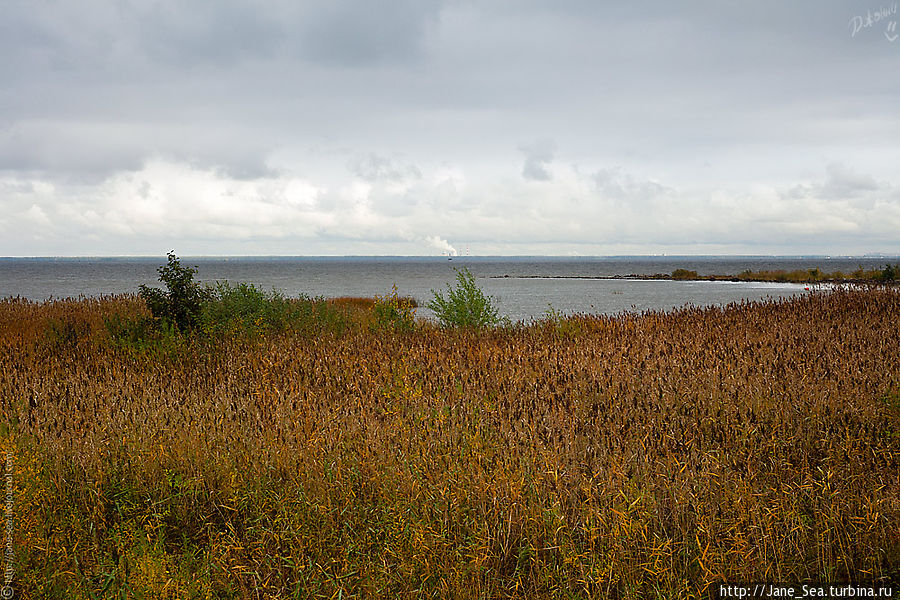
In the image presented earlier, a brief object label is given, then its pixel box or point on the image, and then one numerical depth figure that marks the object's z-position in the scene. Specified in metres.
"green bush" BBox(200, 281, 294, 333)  12.03
